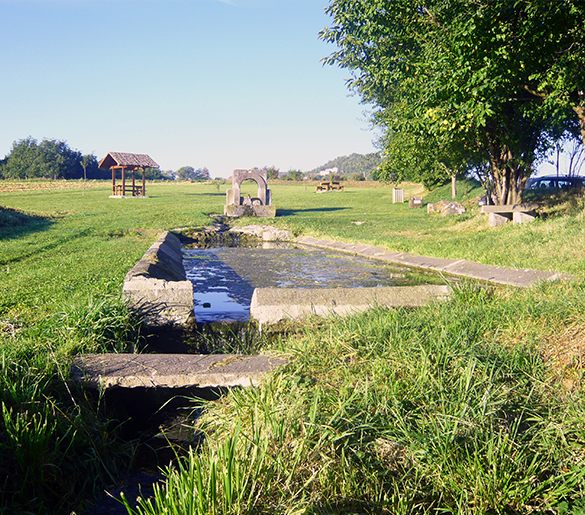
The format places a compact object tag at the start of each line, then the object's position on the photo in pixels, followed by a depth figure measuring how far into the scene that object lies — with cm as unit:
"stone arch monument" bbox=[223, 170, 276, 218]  2616
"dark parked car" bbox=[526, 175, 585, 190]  2798
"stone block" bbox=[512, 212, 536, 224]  1377
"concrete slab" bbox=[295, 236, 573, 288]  795
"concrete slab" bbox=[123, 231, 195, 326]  591
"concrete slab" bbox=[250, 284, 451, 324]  541
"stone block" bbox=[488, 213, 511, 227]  1484
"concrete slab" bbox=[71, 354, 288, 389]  368
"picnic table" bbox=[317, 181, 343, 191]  5581
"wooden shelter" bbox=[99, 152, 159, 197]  4122
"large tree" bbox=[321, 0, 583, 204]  964
